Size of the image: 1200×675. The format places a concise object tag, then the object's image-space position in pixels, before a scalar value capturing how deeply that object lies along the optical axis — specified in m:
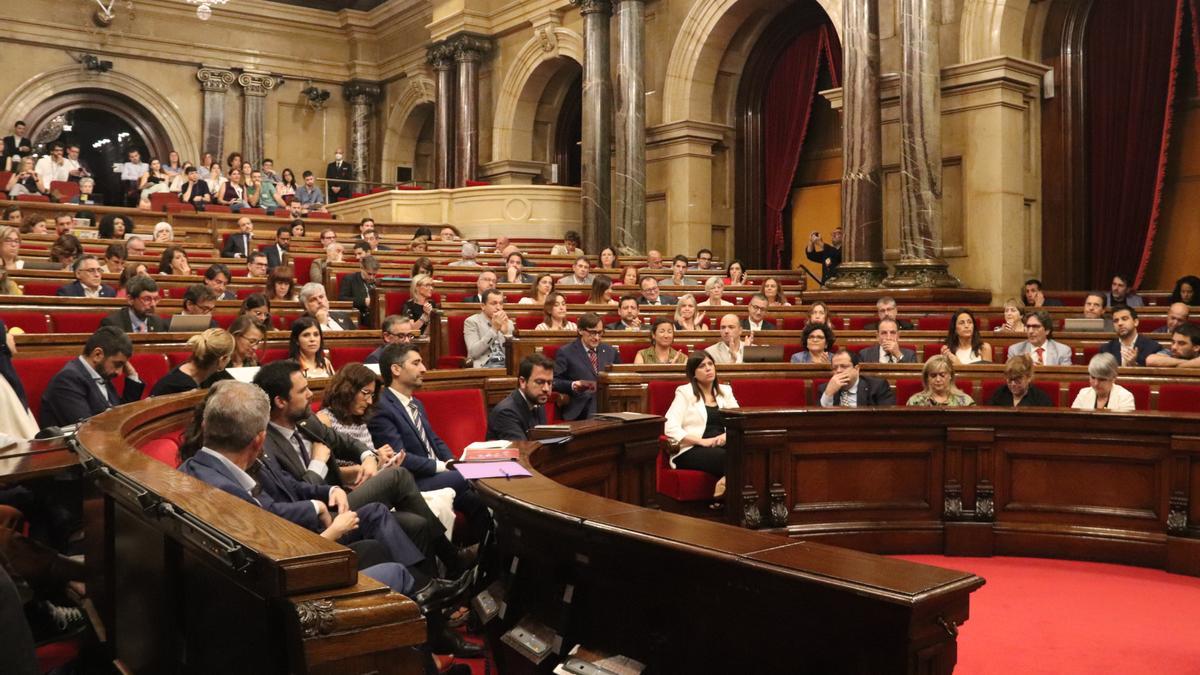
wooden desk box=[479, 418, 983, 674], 1.67
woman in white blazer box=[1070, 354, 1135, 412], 4.81
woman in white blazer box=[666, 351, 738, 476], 5.04
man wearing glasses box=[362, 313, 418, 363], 5.27
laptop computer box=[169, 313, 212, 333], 5.36
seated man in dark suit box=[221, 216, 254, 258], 9.91
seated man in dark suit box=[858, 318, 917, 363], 6.38
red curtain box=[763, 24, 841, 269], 12.96
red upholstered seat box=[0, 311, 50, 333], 5.39
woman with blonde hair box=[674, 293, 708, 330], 7.41
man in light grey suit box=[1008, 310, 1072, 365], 6.39
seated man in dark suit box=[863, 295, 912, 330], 7.00
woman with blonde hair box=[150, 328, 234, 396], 4.20
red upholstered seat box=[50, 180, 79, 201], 12.70
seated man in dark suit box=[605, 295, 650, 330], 7.13
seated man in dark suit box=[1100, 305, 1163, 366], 6.24
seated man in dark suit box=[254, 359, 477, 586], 3.33
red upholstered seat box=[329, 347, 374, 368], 5.68
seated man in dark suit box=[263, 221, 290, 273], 9.27
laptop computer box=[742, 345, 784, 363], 5.85
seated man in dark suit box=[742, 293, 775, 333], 7.43
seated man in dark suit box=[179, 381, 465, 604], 2.44
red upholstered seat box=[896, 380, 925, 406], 5.60
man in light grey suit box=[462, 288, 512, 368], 6.59
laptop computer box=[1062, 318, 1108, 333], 7.00
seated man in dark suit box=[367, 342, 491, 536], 3.88
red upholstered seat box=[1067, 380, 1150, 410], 5.16
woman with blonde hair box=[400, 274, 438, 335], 7.19
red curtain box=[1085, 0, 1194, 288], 9.98
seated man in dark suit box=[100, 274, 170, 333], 5.57
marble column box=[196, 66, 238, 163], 18.34
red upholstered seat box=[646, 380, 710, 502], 4.98
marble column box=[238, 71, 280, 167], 18.64
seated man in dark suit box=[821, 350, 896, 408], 5.40
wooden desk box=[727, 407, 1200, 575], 4.44
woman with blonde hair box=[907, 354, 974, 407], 5.02
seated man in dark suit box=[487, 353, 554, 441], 4.18
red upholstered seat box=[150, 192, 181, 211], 13.29
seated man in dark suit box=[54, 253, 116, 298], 6.37
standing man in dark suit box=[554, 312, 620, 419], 5.79
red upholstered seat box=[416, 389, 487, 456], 4.57
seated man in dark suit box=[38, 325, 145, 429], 4.01
